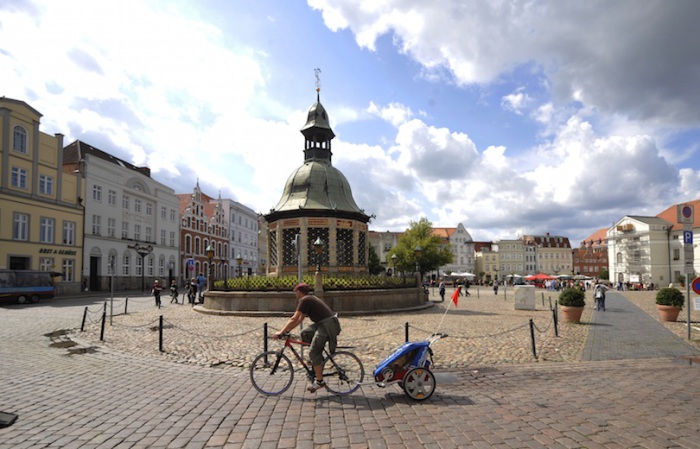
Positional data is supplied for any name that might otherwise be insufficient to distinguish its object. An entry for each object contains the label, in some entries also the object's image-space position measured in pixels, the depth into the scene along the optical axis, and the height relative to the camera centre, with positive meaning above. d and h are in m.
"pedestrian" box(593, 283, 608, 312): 22.42 -2.26
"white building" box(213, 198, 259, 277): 68.44 +3.68
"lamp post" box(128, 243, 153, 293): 42.58 -1.85
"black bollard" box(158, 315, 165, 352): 10.38 -2.14
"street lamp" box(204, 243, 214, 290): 20.86 -0.12
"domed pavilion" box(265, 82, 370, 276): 26.83 +2.06
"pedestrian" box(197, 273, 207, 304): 27.55 -1.72
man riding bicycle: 6.44 -1.12
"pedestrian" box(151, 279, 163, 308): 24.36 -2.14
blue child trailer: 6.32 -1.79
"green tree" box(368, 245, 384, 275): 79.81 -1.68
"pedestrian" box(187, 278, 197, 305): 26.31 -2.25
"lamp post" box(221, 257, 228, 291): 64.62 -1.89
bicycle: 6.62 -1.86
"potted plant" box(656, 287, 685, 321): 16.89 -2.04
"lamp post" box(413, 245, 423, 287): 23.50 +0.01
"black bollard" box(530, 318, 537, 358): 9.68 -2.15
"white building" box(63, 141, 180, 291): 40.59 +3.60
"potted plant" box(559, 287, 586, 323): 16.42 -1.99
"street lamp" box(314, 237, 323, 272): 19.04 +0.38
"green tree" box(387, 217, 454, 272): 62.00 +0.74
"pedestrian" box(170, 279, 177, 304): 28.29 -2.50
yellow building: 32.50 +4.45
